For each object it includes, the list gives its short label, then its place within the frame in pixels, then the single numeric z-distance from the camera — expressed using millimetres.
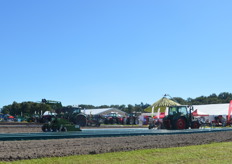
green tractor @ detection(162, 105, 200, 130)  22703
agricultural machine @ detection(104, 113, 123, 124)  43441
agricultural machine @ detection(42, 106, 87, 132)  20391
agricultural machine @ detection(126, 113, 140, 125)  41469
